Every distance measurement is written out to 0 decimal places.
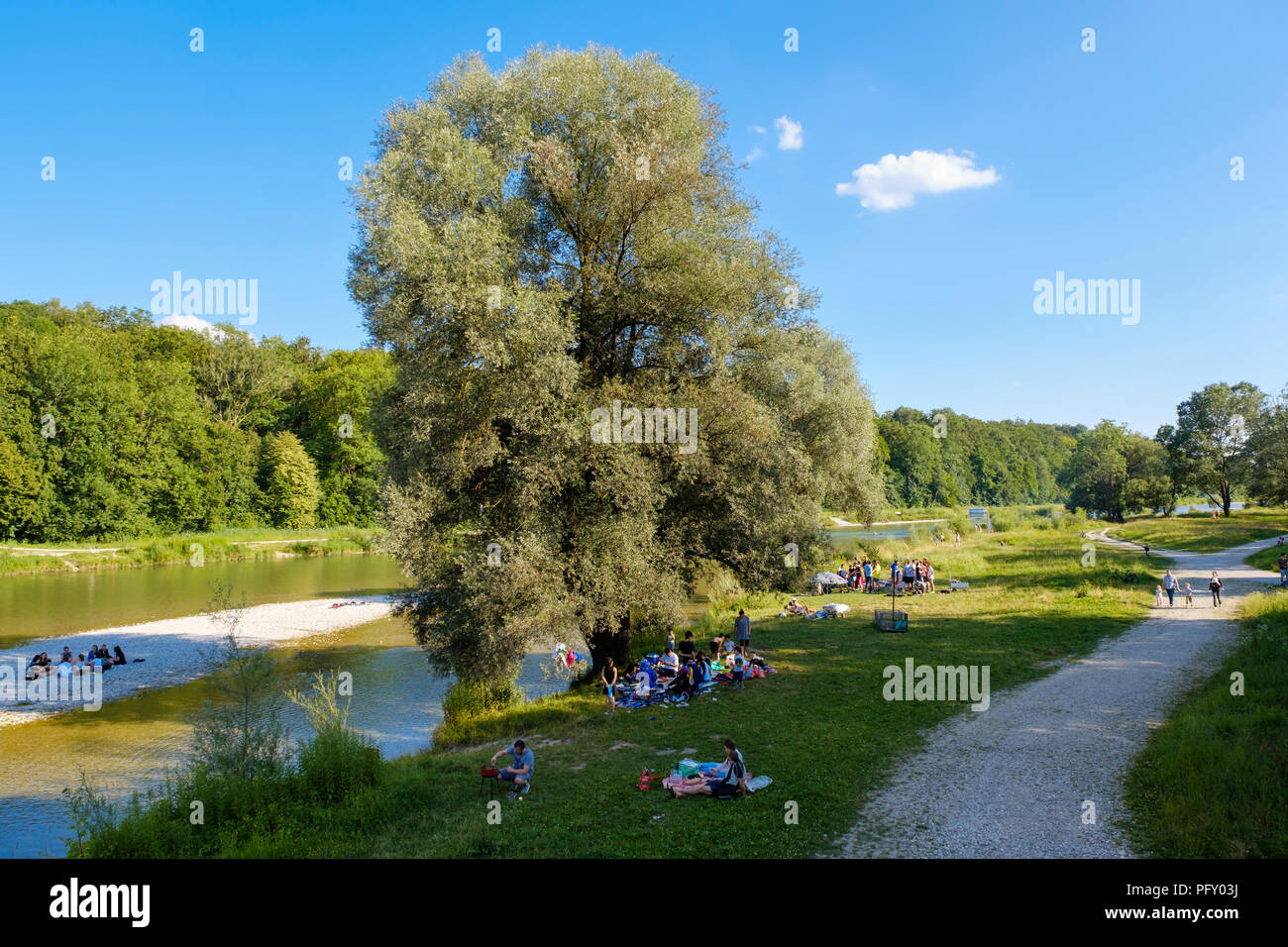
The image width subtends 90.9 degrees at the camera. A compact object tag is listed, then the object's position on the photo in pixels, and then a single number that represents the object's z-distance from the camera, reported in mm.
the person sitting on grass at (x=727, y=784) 9914
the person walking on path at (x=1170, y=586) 25384
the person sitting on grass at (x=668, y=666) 16898
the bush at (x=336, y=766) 10688
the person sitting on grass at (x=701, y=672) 16781
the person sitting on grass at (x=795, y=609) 27609
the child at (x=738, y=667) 17391
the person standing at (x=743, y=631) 19219
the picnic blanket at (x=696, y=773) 10156
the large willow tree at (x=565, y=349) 14109
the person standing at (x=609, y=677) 15906
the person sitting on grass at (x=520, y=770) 10844
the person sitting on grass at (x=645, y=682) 16344
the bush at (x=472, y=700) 16531
